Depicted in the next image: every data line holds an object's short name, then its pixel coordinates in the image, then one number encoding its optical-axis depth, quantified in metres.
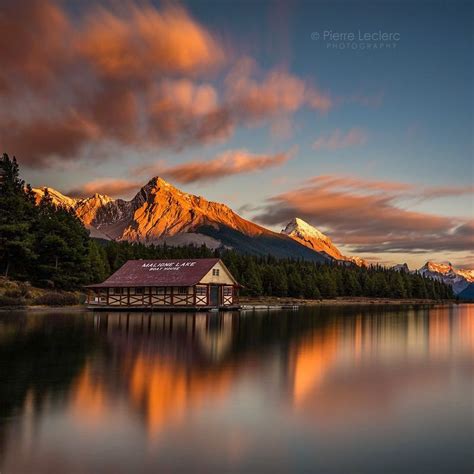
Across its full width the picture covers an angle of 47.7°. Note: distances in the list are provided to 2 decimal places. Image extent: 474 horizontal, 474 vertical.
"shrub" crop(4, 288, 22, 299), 66.31
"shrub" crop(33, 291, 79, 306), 68.43
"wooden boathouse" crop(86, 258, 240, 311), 75.25
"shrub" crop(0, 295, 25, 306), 62.46
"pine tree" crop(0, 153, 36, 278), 72.81
